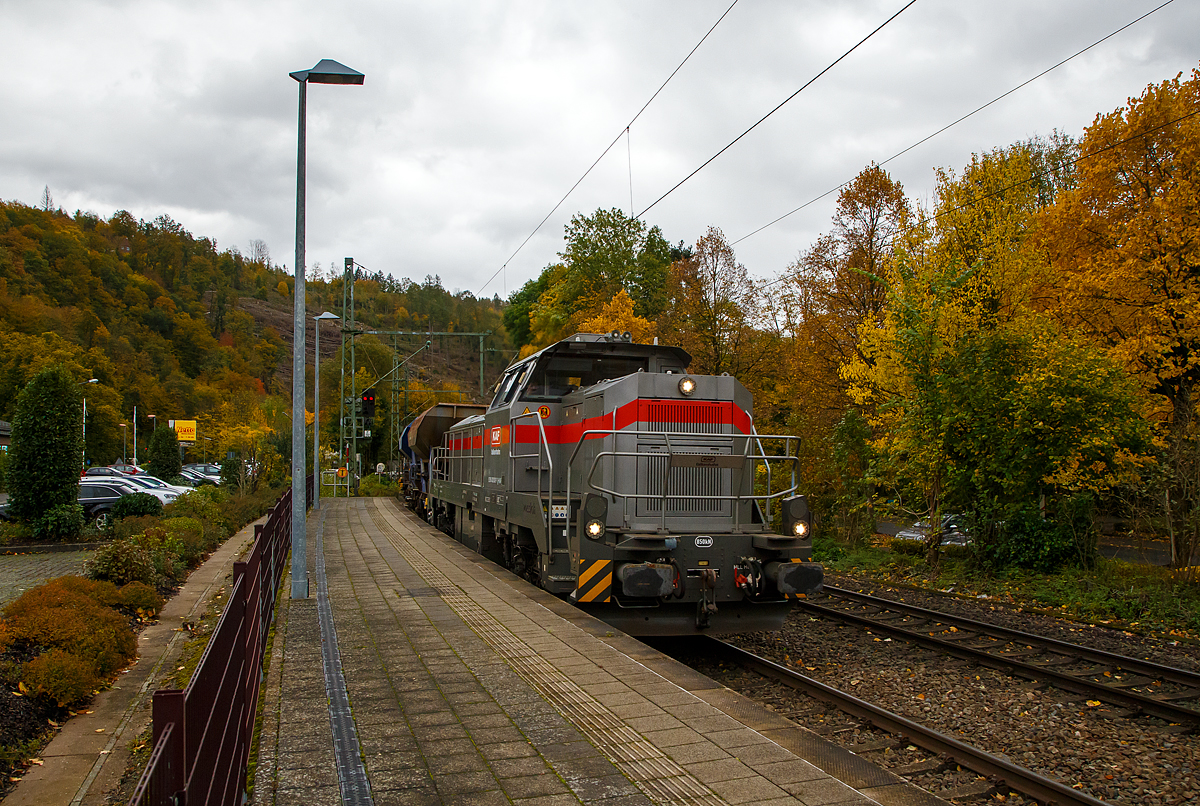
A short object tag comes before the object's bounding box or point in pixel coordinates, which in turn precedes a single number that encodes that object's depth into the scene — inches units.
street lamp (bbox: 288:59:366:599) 371.6
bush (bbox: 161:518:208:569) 553.0
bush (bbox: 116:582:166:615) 369.4
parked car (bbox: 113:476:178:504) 986.6
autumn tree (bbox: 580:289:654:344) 1241.4
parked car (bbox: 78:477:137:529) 812.6
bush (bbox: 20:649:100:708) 237.0
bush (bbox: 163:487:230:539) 730.2
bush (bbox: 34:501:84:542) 667.4
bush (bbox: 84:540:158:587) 405.1
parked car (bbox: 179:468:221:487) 1585.8
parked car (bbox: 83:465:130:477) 1526.8
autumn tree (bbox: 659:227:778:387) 1114.1
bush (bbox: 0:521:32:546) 657.0
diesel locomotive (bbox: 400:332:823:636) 295.6
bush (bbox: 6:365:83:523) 653.3
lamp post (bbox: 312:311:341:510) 948.0
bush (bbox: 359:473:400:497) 1643.7
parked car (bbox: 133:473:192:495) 1068.5
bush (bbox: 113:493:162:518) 720.3
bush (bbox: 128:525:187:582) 460.4
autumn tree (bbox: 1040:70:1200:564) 621.0
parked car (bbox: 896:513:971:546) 561.0
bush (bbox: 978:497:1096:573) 498.6
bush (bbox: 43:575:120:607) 328.2
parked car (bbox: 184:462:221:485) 1888.8
